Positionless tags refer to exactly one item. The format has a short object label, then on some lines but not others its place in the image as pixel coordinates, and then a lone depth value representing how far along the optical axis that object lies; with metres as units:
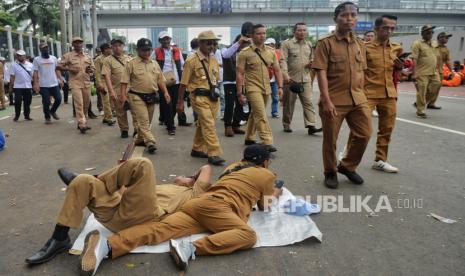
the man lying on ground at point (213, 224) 3.26
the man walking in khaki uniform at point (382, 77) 5.54
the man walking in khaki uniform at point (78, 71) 9.44
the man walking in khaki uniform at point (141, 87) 7.23
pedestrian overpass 40.56
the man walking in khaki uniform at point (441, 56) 10.85
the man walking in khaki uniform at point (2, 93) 13.68
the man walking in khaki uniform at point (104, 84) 10.25
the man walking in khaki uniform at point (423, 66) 10.34
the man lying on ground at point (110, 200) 3.31
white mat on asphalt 3.49
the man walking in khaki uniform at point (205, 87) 6.25
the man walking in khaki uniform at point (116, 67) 8.80
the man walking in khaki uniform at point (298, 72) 8.31
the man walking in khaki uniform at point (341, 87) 4.83
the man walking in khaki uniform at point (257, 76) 6.76
